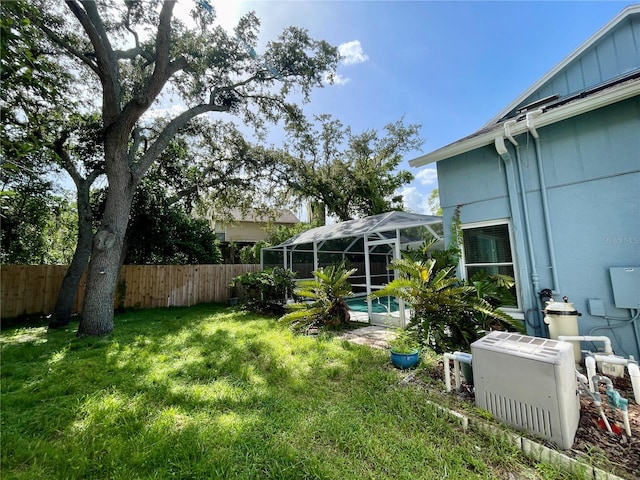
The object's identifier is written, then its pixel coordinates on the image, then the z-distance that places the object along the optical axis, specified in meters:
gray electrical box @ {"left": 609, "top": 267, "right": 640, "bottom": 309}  3.36
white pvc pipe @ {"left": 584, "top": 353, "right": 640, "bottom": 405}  2.58
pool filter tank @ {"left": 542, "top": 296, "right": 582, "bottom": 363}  3.54
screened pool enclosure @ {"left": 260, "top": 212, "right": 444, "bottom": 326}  6.66
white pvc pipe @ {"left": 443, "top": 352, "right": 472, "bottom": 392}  3.08
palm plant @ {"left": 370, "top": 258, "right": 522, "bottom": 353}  4.05
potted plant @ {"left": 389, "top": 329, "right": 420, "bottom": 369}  3.80
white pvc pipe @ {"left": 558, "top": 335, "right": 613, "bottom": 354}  3.26
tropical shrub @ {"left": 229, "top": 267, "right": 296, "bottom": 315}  8.53
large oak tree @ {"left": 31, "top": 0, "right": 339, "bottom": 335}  6.17
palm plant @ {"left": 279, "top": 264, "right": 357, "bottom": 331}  6.41
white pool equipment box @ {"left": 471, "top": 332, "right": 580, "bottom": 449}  2.19
